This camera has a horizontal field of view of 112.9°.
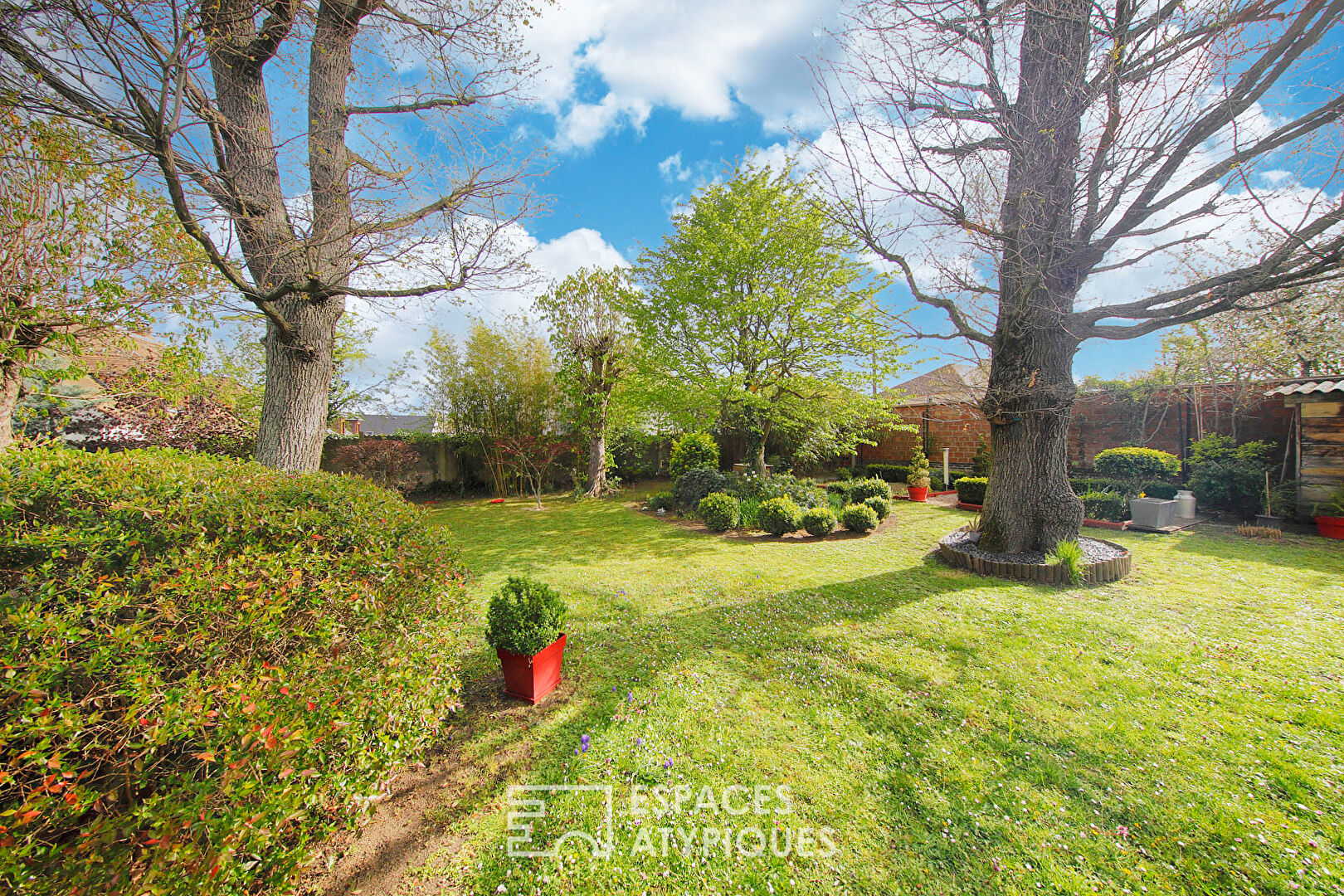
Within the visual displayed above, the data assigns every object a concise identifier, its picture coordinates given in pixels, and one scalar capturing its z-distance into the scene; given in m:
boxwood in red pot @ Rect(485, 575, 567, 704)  2.87
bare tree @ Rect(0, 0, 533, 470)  2.72
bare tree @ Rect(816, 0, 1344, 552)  3.47
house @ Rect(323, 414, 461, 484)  11.77
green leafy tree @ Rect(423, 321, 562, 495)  11.52
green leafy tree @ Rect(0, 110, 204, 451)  2.73
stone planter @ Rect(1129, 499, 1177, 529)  7.47
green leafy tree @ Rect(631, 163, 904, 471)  8.84
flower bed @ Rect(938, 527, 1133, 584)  4.92
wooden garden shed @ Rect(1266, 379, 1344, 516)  7.21
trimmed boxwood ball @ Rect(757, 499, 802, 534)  7.39
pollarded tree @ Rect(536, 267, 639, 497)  11.39
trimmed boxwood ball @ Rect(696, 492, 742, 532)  7.75
